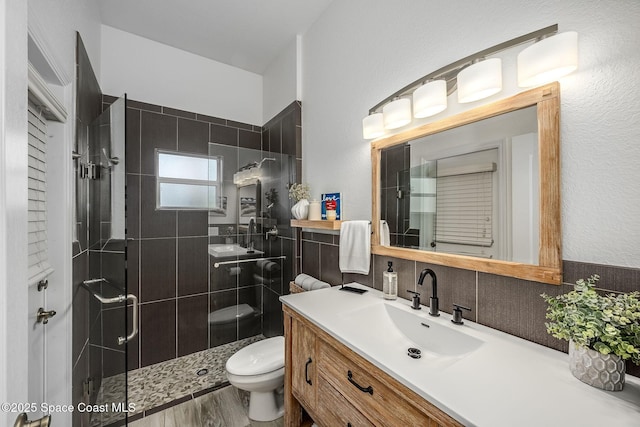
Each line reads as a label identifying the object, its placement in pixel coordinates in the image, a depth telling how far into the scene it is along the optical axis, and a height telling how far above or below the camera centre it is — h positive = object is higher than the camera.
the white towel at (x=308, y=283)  1.88 -0.52
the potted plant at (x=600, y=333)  0.65 -0.31
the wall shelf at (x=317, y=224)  1.70 -0.07
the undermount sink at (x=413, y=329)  1.02 -0.50
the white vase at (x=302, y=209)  2.00 +0.03
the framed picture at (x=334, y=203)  1.82 +0.07
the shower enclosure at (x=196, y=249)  2.19 -0.32
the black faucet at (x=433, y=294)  1.16 -0.36
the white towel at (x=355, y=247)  1.57 -0.21
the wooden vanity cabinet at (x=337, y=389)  0.76 -0.64
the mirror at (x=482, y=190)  0.89 +0.10
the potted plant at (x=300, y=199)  2.01 +0.12
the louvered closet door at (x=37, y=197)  1.05 +0.07
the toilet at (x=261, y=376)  1.62 -1.01
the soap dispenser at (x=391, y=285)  1.39 -0.38
